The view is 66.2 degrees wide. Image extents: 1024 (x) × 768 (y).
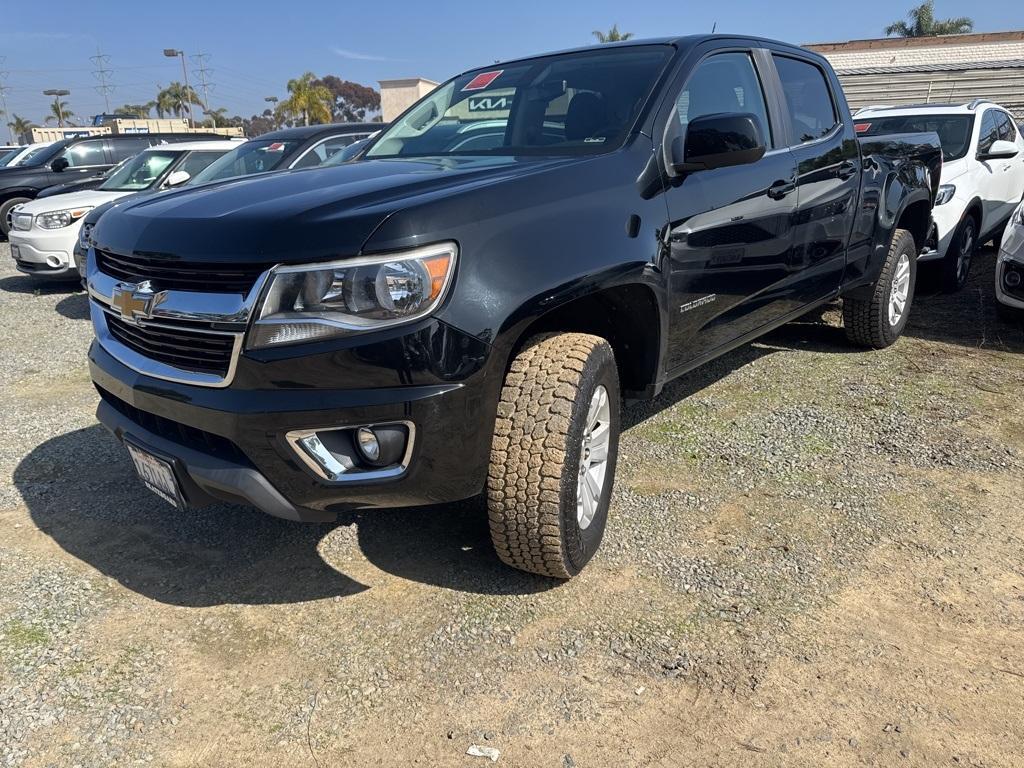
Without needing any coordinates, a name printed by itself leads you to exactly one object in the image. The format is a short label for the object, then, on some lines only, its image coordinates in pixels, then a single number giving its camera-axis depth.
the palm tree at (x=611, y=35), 38.67
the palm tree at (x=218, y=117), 81.84
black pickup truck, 2.08
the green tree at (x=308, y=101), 51.81
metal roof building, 19.92
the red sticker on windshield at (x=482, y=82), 3.73
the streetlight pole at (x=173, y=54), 54.16
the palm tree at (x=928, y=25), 41.31
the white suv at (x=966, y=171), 6.51
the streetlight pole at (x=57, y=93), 70.00
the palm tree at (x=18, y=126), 89.94
